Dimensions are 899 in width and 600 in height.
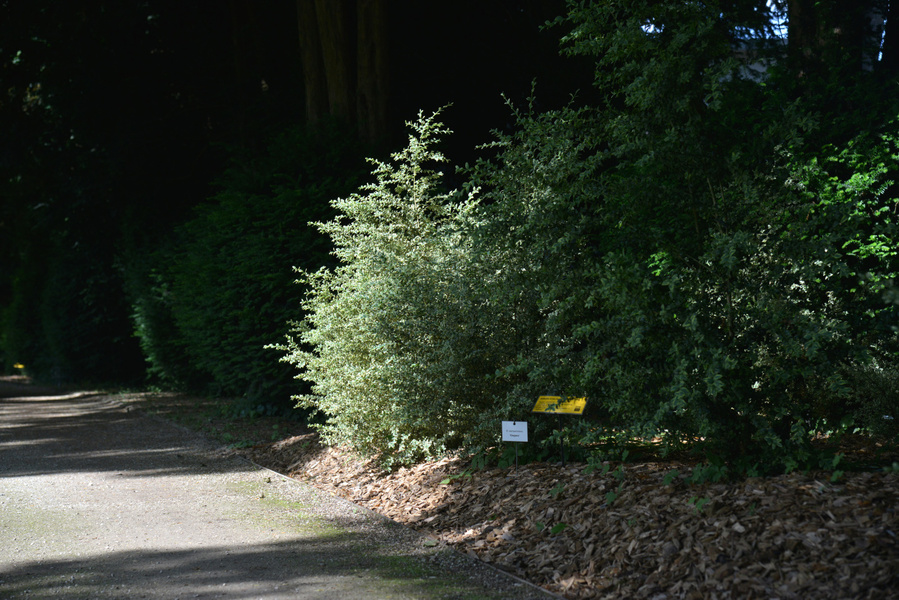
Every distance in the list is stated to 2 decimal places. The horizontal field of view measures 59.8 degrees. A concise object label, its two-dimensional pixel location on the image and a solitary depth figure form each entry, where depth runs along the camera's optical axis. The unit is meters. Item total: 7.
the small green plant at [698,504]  4.82
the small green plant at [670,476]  5.37
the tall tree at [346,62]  12.91
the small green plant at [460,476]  6.85
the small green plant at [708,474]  5.23
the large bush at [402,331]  7.14
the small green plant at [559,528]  5.34
